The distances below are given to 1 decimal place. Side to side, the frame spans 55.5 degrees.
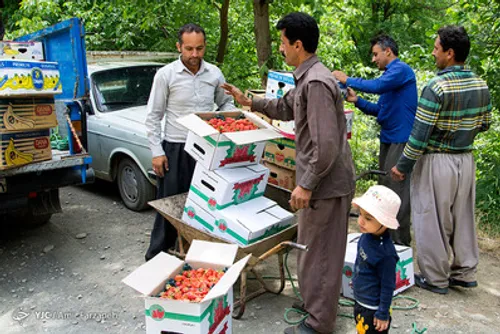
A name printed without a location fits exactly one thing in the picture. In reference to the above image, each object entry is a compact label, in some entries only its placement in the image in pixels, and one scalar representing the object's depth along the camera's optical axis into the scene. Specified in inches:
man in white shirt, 159.2
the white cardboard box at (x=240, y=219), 141.4
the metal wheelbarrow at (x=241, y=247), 136.7
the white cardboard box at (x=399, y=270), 157.2
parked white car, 231.1
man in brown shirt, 118.2
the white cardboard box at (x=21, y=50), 183.6
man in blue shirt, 180.7
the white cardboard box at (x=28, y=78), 152.3
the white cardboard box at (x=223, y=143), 136.9
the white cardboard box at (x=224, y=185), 144.1
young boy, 107.9
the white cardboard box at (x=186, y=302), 109.2
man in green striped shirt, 151.9
